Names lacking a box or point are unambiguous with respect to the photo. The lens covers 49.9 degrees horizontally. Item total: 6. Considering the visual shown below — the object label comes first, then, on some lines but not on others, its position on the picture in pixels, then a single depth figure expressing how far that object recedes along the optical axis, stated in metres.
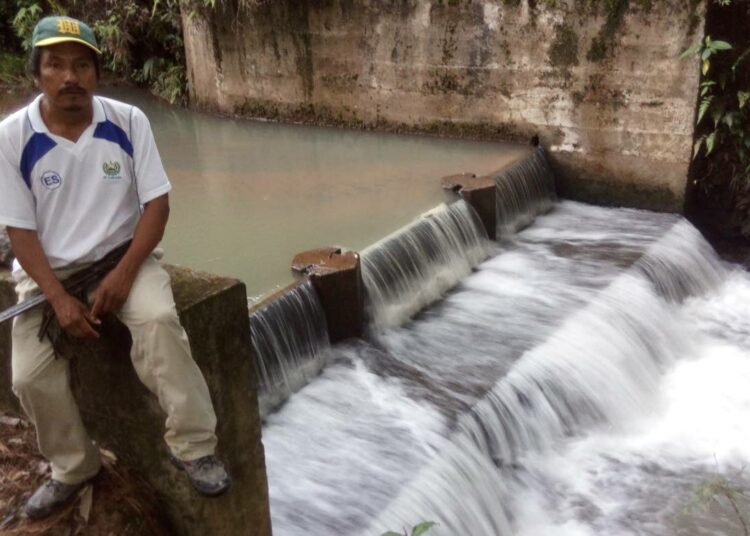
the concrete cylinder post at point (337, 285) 5.84
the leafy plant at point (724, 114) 8.26
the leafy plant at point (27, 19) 13.71
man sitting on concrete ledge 2.77
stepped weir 4.87
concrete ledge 3.09
